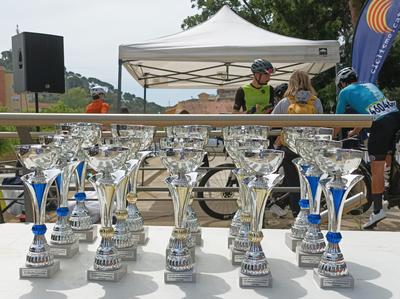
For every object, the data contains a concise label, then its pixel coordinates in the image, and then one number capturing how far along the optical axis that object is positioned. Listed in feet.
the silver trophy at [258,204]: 2.63
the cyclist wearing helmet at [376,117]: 9.36
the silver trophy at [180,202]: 2.68
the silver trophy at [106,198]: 2.67
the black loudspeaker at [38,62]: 13.00
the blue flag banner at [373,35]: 15.56
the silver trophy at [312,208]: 3.01
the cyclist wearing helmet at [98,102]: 14.12
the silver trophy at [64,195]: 3.10
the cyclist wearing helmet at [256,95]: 10.21
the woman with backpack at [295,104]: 8.48
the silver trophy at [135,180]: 3.50
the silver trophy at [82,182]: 3.55
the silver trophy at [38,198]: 2.72
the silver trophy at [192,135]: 3.37
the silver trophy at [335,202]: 2.64
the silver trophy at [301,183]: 3.41
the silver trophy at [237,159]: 3.18
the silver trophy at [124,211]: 3.07
